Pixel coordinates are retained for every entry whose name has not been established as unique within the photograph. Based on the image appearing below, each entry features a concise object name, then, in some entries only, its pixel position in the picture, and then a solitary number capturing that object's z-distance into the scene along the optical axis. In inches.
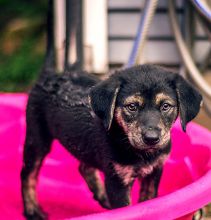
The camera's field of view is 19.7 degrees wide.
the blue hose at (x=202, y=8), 118.6
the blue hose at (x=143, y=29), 137.9
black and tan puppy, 88.4
